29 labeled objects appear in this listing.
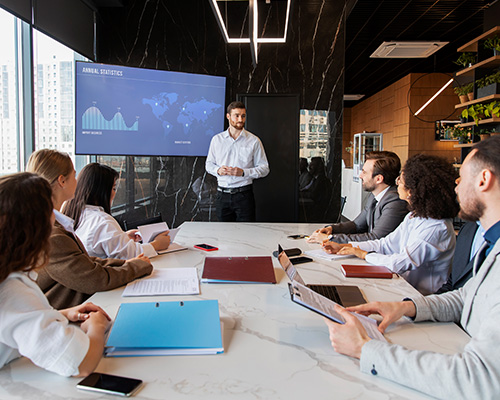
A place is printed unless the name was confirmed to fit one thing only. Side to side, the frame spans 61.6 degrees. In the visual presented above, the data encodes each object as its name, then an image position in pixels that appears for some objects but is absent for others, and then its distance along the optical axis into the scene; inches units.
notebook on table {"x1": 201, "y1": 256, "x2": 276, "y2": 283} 65.1
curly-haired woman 73.7
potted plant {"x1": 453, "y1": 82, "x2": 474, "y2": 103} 203.2
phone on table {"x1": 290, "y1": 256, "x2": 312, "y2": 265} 78.4
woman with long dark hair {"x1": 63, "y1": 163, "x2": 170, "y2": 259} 74.3
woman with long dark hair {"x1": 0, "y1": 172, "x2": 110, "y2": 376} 35.3
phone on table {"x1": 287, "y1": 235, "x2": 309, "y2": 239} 101.7
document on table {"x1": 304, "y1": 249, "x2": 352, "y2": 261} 81.4
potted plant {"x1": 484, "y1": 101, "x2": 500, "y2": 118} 177.3
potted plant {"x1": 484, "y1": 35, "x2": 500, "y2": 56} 175.8
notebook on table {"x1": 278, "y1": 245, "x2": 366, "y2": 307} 55.2
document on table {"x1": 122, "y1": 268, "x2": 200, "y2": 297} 58.5
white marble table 34.6
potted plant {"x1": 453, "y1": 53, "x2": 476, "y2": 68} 199.1
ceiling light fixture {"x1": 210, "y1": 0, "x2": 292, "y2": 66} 87.3
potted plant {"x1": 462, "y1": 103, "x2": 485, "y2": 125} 188.1
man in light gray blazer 33.8
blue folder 40.7
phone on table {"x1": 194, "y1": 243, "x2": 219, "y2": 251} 87.2
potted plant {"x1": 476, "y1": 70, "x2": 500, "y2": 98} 176.4
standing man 165.0
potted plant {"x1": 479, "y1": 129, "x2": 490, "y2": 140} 188.4
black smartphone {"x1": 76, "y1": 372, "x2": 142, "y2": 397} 34.0
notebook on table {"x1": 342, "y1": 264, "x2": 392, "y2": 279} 68.5
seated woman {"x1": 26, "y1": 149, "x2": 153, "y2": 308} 57.2
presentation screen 179.2
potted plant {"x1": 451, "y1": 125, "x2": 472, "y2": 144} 203.3
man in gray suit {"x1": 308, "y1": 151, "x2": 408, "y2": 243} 101.0
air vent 241.8
